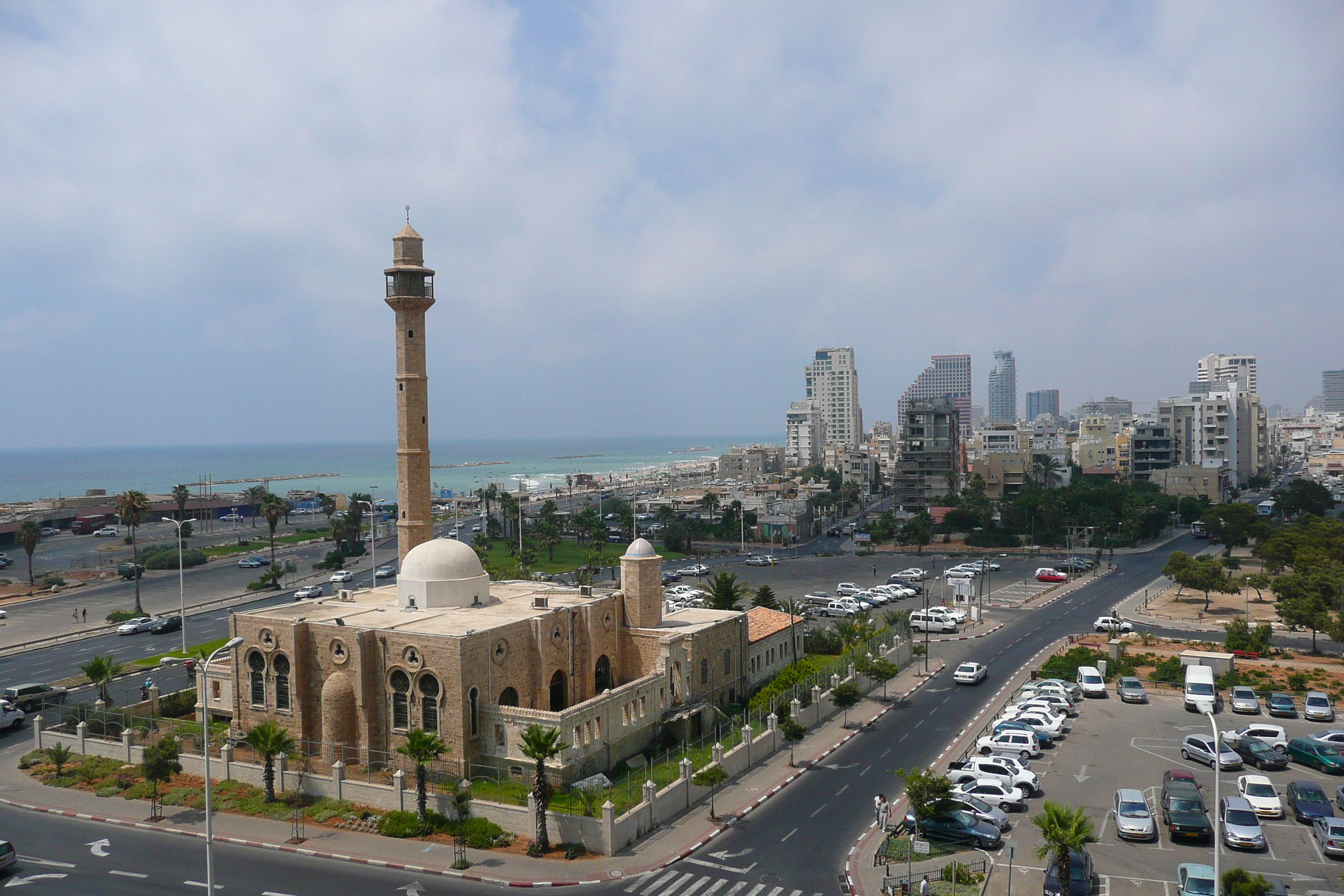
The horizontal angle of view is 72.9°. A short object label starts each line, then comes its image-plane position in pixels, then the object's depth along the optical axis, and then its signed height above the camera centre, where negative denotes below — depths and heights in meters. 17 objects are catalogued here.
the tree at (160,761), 32.94 -11.57
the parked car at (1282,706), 42.72 -13.43
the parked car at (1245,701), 43.09 -13.22
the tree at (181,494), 111.06 -6.37
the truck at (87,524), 140.88 -12.48
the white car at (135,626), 63.72 -12.87
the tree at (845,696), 43.16 -12.69
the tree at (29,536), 84.56 -8.48
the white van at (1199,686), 43.66 -12.93
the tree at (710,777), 32.22 -12.19
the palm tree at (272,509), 88.81 -6.70
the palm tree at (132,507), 74.12 -5.21
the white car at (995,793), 31.86 -12.88
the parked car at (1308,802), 29.80 -12.64
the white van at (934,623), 63.94 -13.68
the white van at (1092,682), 46.59 -13.26
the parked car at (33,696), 44.88 -12.51
